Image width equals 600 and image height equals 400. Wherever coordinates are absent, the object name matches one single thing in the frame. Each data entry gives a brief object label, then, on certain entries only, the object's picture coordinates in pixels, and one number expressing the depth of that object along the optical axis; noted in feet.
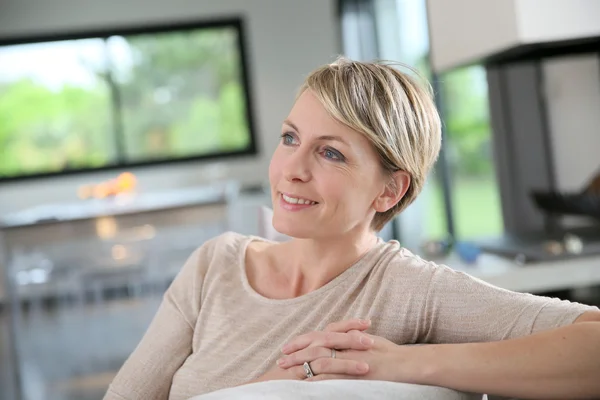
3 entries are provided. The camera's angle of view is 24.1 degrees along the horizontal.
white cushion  4.25
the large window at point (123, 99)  24.62
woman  4.76
